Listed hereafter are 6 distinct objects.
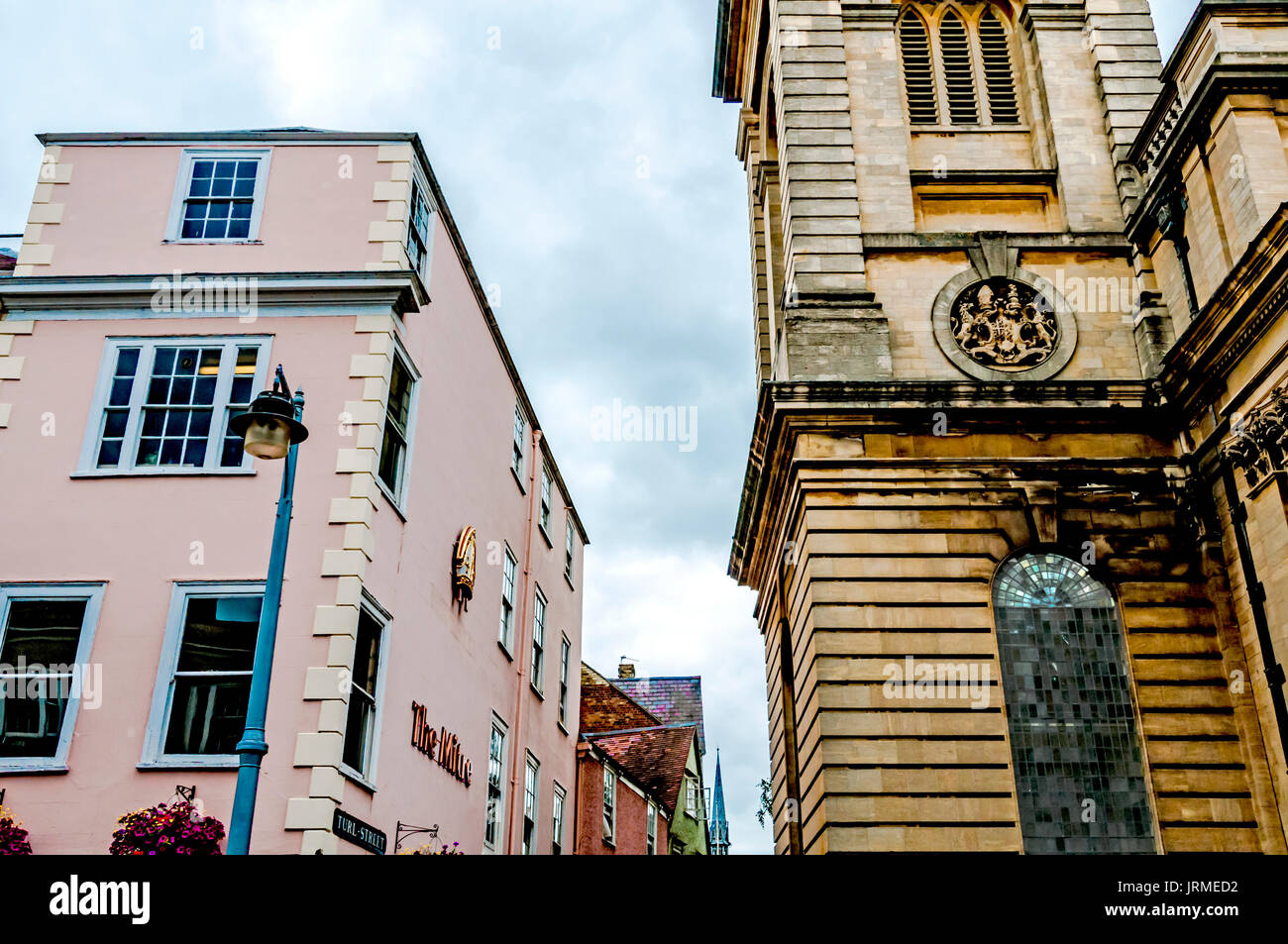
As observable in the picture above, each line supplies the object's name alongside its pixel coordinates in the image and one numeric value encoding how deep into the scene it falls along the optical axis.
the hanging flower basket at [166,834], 11.66
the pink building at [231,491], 13.27
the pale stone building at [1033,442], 14.80
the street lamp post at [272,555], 9.06
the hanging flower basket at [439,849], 15.88
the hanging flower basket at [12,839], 12.15
